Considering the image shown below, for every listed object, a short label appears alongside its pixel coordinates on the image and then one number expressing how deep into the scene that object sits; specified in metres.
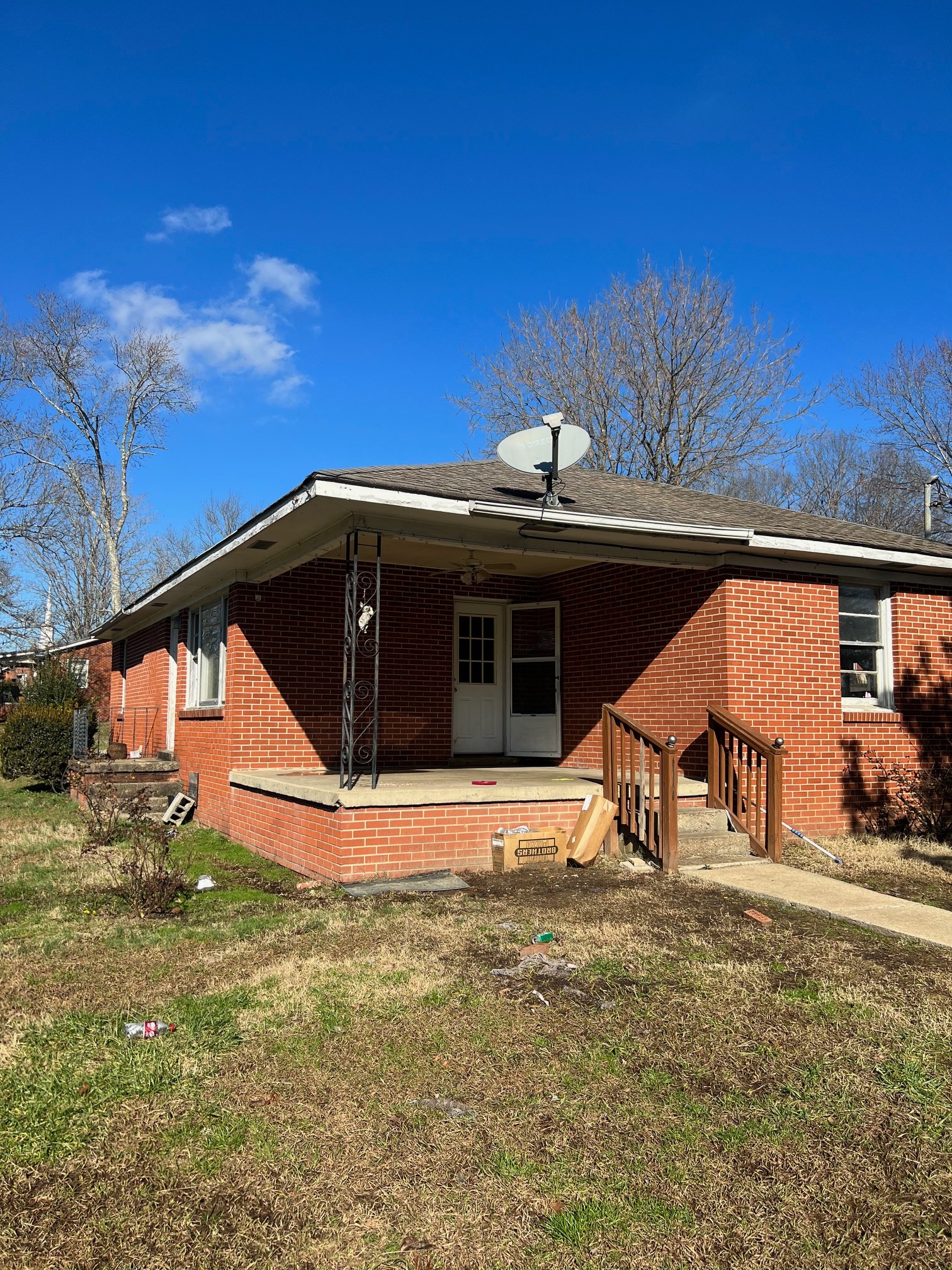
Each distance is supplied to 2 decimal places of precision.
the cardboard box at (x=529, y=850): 7.78
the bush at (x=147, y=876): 6.51
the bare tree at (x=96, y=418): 29.12
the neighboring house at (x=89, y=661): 21.98
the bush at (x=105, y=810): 8.69
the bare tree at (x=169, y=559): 40.06
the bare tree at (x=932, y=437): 25.31
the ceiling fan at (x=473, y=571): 10.03
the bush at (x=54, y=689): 17.31
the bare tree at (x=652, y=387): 23.38
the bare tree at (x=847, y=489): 29.75
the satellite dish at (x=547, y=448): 8.38
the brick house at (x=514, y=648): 7.87
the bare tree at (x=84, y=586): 34.38
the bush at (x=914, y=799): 9.99
